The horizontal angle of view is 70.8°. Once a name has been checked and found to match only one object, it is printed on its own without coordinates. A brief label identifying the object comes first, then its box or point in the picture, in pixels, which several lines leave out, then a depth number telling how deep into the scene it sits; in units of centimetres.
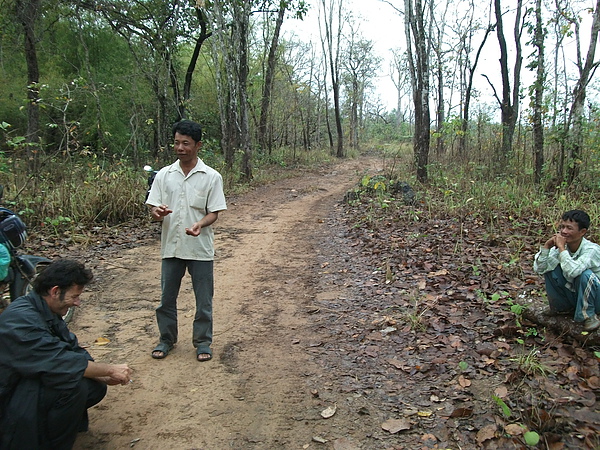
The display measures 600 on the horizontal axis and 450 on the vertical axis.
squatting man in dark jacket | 224
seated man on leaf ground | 344
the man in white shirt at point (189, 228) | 364
